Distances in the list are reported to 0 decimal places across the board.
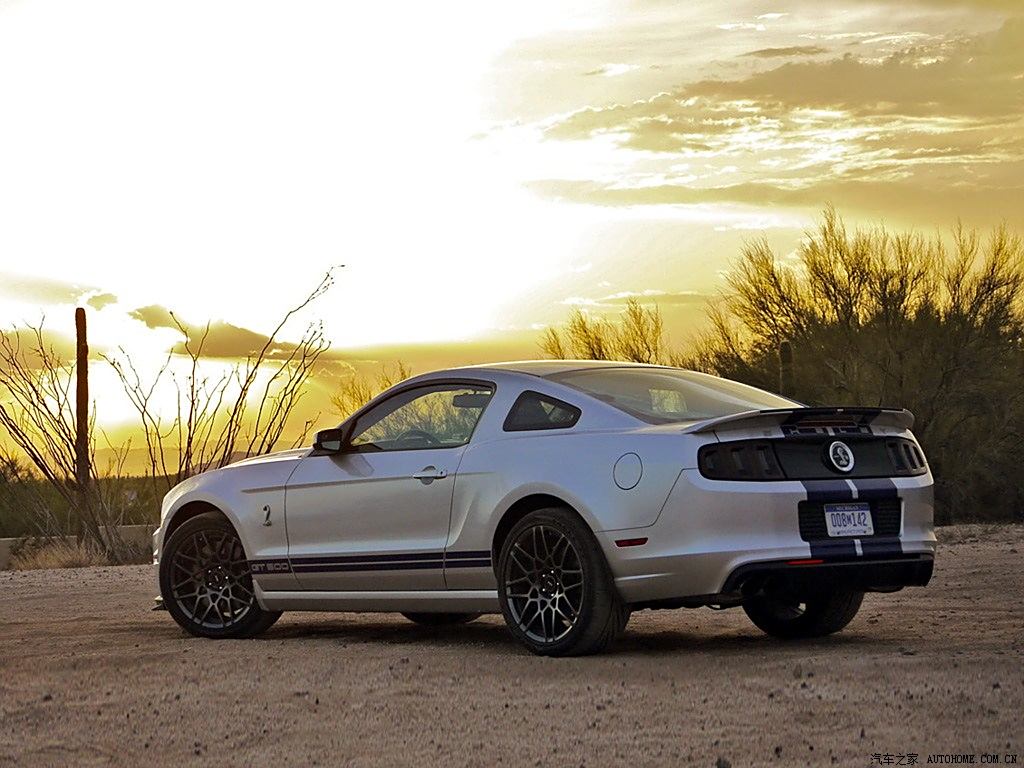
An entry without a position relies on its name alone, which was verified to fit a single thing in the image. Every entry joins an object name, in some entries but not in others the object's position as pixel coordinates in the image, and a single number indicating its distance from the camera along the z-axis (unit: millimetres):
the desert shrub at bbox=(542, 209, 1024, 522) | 32719
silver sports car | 8492
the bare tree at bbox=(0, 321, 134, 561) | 23750
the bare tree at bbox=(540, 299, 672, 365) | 36903
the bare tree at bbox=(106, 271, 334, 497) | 23516
